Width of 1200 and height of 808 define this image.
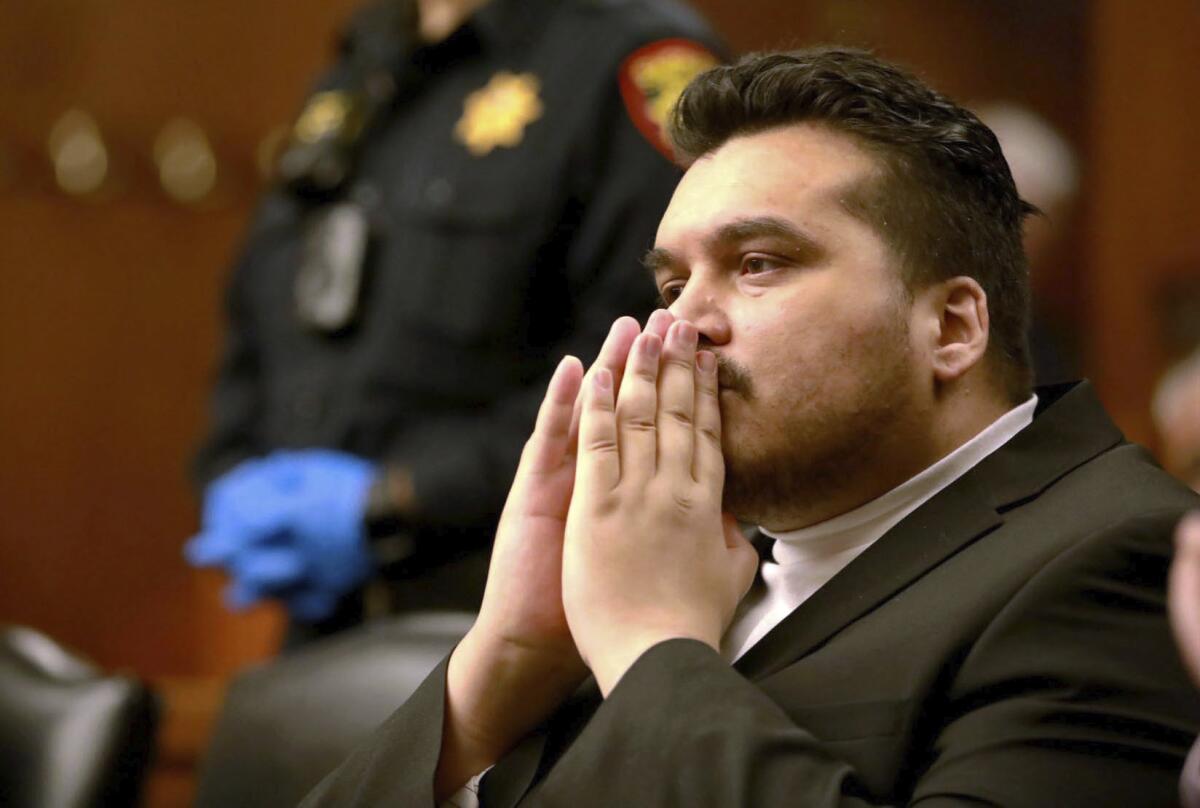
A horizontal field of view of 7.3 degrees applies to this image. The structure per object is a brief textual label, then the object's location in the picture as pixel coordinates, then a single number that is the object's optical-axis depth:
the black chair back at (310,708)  4.98
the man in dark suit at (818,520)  4.68
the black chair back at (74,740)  5.06
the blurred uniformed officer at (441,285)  5.34
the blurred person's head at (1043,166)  6.79
